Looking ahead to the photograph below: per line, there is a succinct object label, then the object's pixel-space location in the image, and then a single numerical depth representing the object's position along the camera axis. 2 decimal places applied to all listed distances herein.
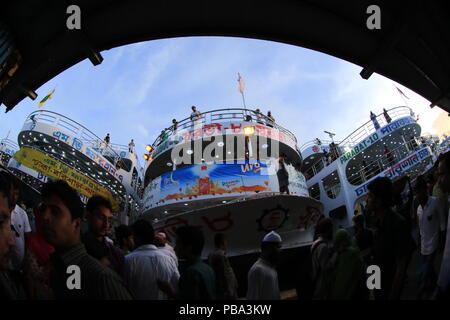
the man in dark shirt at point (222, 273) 3.83
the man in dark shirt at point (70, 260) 1.24
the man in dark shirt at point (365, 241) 4.53
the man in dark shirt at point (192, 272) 1.97
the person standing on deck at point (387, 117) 17.12
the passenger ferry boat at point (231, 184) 8.23
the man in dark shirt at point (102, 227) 2.39
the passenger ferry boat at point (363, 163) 14.05
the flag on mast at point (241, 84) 17.82
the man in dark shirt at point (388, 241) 1.98
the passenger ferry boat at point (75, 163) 9.52
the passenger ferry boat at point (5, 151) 17.43
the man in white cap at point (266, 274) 2.47
